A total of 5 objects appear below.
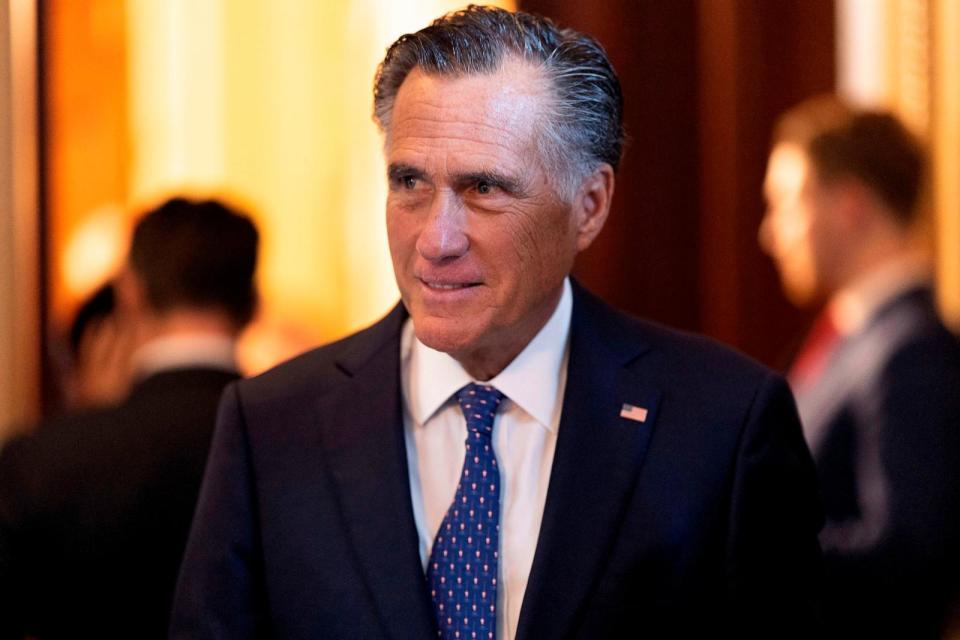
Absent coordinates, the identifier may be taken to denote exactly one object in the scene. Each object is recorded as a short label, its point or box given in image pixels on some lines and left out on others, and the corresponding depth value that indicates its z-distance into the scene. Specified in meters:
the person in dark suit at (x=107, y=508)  5.33
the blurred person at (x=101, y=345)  6.92
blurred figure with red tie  6.02
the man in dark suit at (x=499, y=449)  3.97
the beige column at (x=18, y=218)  8.38
